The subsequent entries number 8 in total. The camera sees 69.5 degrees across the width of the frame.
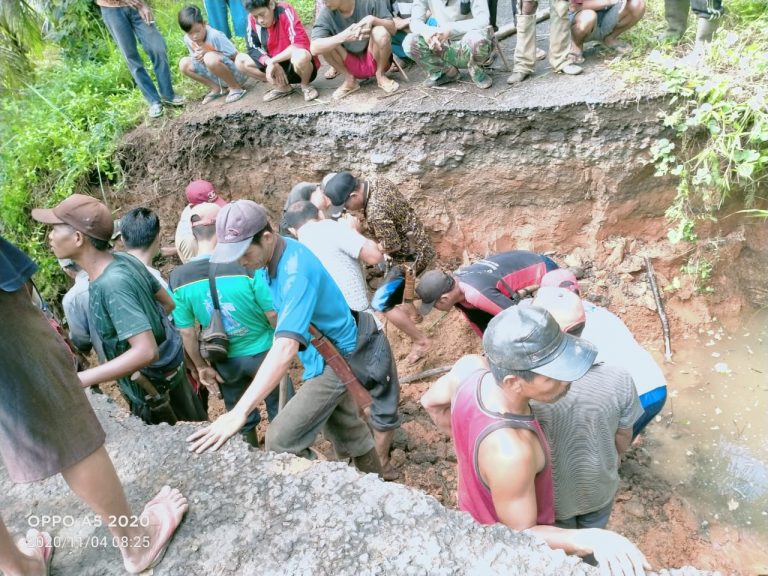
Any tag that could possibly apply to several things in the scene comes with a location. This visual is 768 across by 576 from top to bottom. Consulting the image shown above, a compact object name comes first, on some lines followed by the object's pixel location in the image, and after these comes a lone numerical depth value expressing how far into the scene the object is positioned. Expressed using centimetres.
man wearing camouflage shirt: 468
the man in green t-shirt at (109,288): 278
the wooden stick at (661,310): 481
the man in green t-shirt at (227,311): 346
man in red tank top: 178
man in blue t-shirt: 256
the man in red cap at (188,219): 459
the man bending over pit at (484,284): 370
